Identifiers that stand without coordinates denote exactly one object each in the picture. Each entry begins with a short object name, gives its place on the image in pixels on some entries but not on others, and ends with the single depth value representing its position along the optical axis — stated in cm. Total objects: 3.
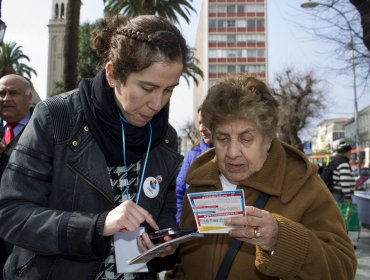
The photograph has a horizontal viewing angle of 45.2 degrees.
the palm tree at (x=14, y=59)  3844
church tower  8344
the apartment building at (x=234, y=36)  8506
